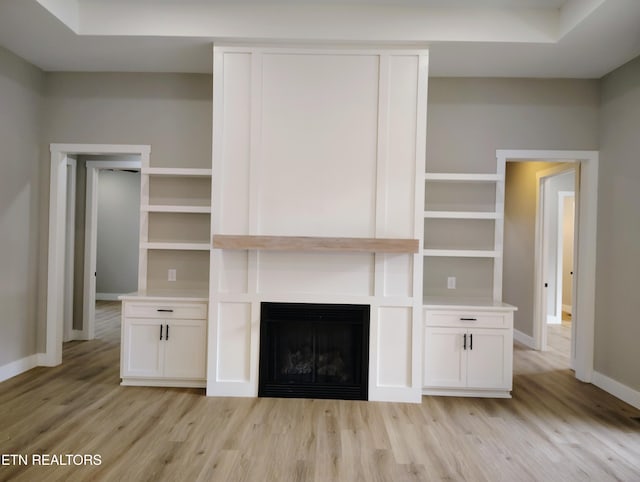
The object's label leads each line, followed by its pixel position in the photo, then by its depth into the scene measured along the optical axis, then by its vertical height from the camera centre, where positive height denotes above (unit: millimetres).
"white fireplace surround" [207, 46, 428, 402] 3551 +472
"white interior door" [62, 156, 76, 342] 5137 -28
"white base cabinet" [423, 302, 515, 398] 3656 -875
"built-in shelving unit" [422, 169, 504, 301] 4137 +162
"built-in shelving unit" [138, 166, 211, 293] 4172 +65
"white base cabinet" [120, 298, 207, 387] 3713 -920
